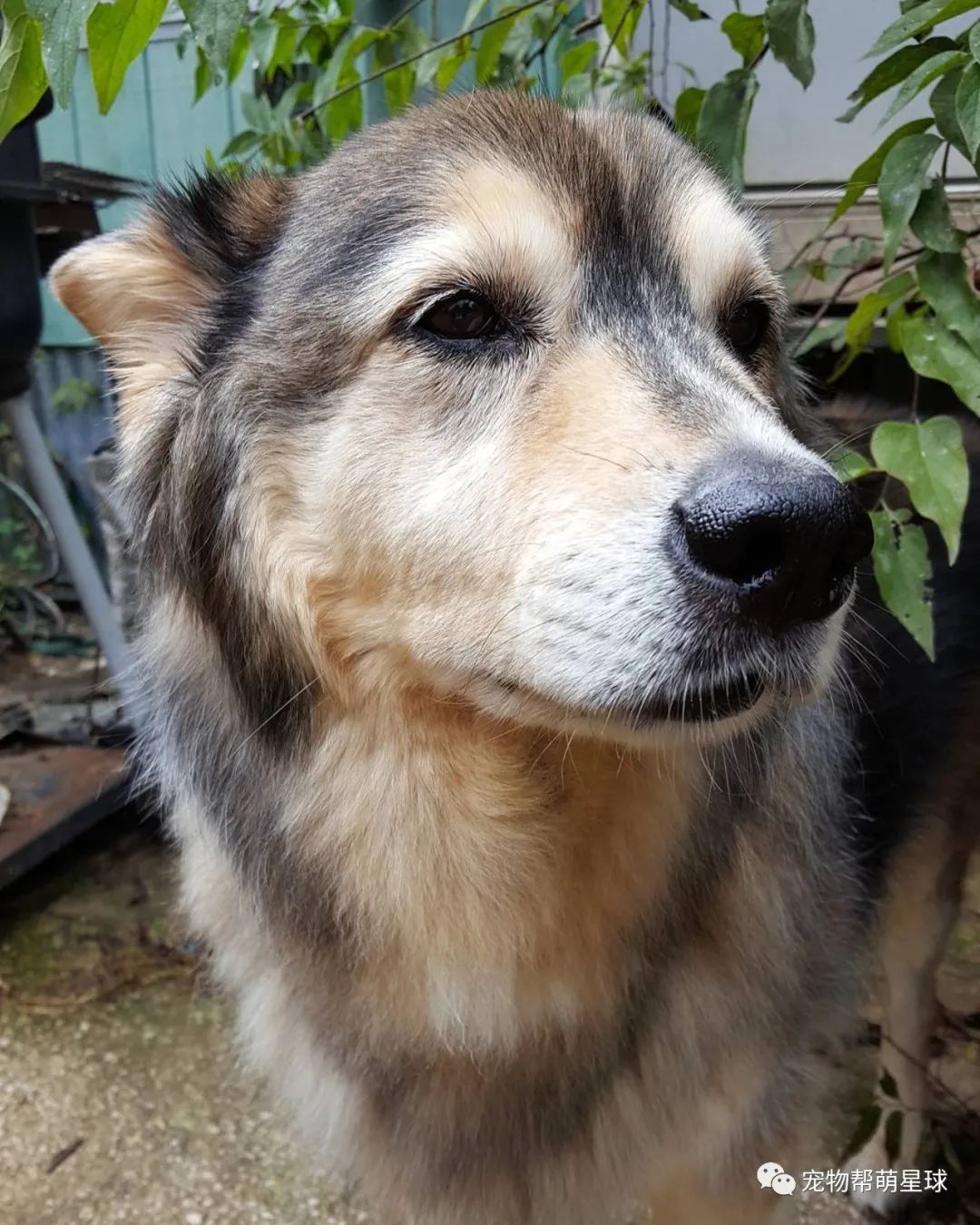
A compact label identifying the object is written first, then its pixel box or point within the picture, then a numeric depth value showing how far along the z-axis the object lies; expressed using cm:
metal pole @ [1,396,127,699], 65
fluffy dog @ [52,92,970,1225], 25
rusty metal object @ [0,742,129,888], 63
